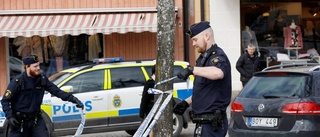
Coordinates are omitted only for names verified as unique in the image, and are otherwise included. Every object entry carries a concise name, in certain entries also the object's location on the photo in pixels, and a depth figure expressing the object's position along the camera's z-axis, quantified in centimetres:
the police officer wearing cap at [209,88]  631
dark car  889
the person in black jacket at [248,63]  1605
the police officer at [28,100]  857
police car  1208
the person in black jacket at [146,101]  1049
